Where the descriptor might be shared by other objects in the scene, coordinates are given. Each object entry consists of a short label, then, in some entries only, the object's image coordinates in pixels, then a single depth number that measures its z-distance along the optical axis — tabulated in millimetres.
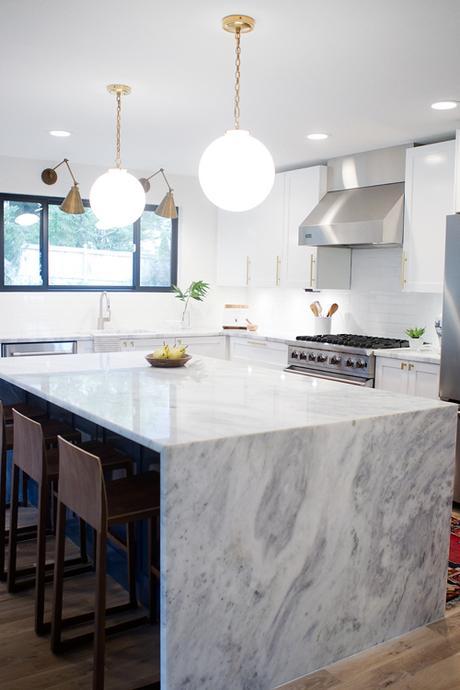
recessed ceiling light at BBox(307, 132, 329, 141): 4866
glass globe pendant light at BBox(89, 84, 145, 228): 3635
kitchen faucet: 6418
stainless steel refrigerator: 4301
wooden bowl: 3764
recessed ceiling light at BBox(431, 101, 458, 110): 3996
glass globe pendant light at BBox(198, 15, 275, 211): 2807
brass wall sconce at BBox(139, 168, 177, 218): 4949
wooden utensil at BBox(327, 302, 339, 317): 5990
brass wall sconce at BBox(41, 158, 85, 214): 4820
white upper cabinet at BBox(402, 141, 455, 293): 4672
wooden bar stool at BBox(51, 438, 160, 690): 2207
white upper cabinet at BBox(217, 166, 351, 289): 5820
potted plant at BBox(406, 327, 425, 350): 5148
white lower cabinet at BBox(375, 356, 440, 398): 4602
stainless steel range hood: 4996
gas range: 5066
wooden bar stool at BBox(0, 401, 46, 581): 3205
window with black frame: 6129
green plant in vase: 6695
